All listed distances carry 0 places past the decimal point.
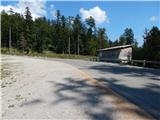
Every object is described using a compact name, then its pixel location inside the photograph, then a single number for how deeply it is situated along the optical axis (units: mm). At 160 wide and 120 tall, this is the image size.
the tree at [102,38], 49697
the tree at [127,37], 51760
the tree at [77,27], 47089
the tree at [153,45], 15515
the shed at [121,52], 21520
